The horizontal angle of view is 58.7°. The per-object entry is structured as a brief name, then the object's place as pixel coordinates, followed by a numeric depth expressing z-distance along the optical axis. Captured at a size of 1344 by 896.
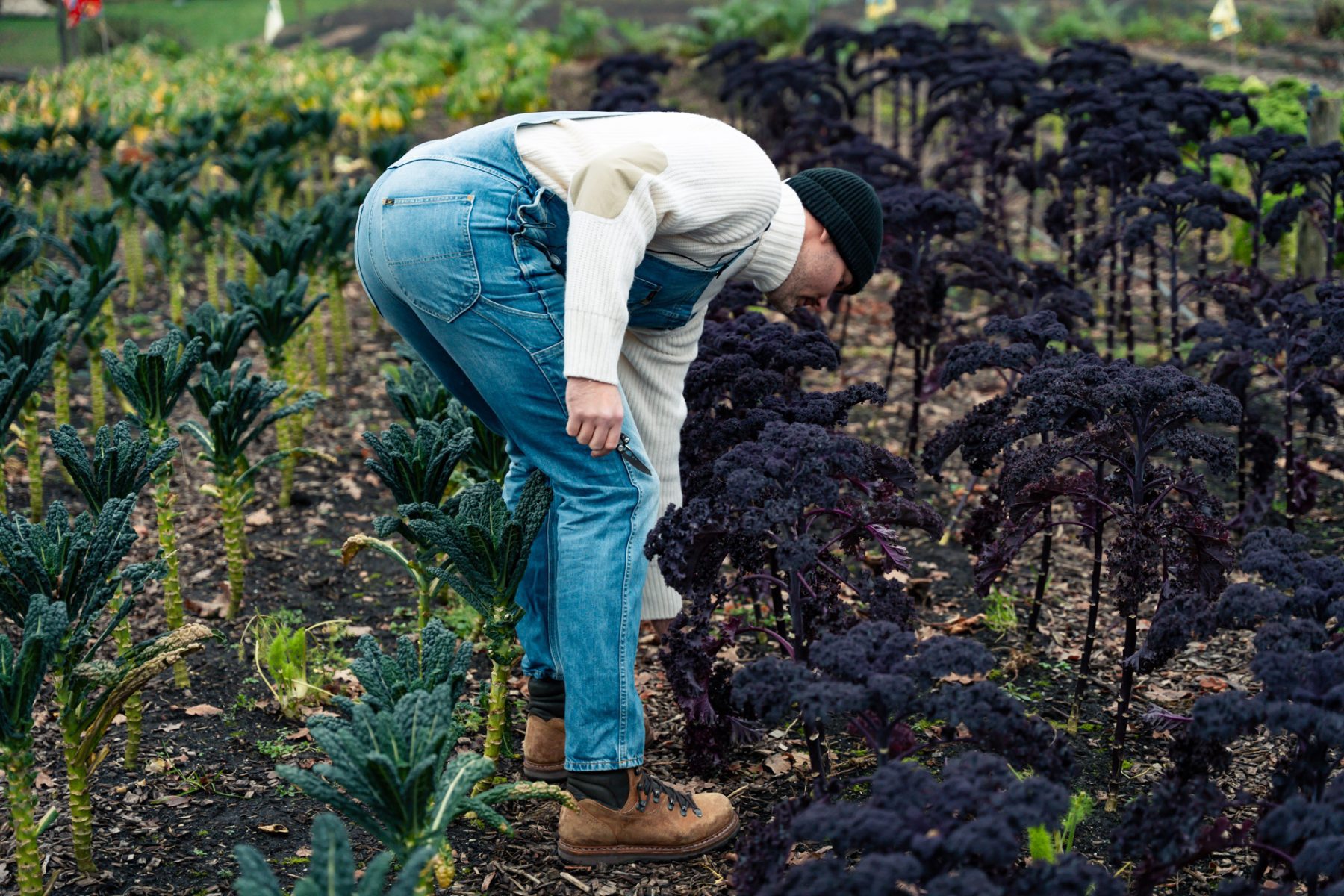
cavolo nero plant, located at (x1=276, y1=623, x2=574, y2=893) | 2.13
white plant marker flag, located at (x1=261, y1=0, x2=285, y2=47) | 11.04
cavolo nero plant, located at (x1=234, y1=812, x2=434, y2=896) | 1.86
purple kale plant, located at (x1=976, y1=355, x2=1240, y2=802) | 2.81
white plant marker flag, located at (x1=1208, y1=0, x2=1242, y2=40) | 7.35
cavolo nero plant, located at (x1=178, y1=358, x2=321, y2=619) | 3.59
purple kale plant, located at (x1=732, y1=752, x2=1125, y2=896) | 1.81
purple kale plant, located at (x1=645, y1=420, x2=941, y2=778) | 2.52
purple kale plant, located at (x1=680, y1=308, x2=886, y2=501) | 3.04
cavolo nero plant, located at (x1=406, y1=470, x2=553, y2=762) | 2.77
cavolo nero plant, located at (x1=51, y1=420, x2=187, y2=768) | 3.01
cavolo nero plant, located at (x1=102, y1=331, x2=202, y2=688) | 3.36
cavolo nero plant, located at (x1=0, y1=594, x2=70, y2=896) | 2.30
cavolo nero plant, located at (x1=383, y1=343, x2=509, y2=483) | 3.61
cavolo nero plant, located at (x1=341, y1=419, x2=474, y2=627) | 3.26
